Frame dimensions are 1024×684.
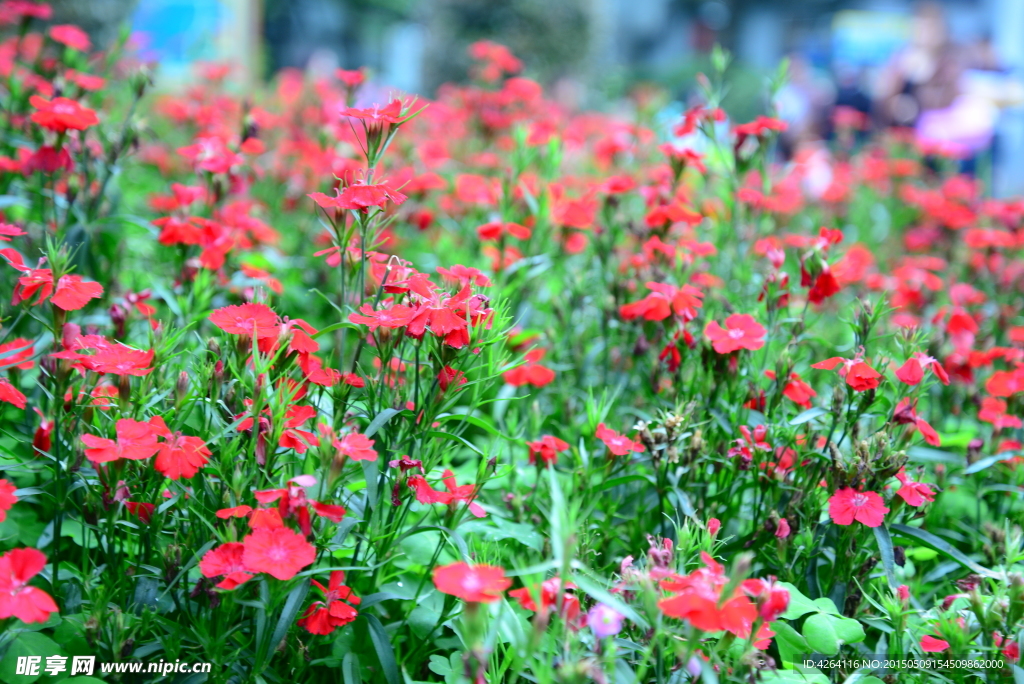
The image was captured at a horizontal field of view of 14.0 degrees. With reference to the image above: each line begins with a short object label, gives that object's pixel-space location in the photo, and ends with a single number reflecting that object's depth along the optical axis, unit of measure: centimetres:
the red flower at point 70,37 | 209
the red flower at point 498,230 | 201
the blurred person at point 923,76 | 484
